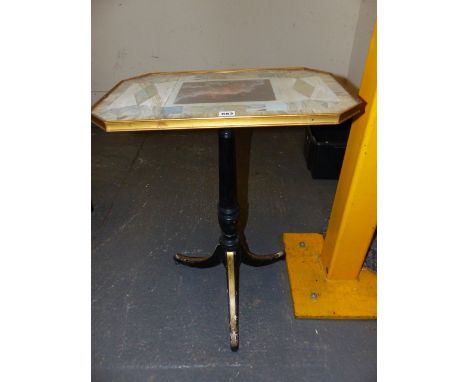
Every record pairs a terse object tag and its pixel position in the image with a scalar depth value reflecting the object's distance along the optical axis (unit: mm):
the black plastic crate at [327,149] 2193
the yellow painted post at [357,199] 1063
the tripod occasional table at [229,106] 880
